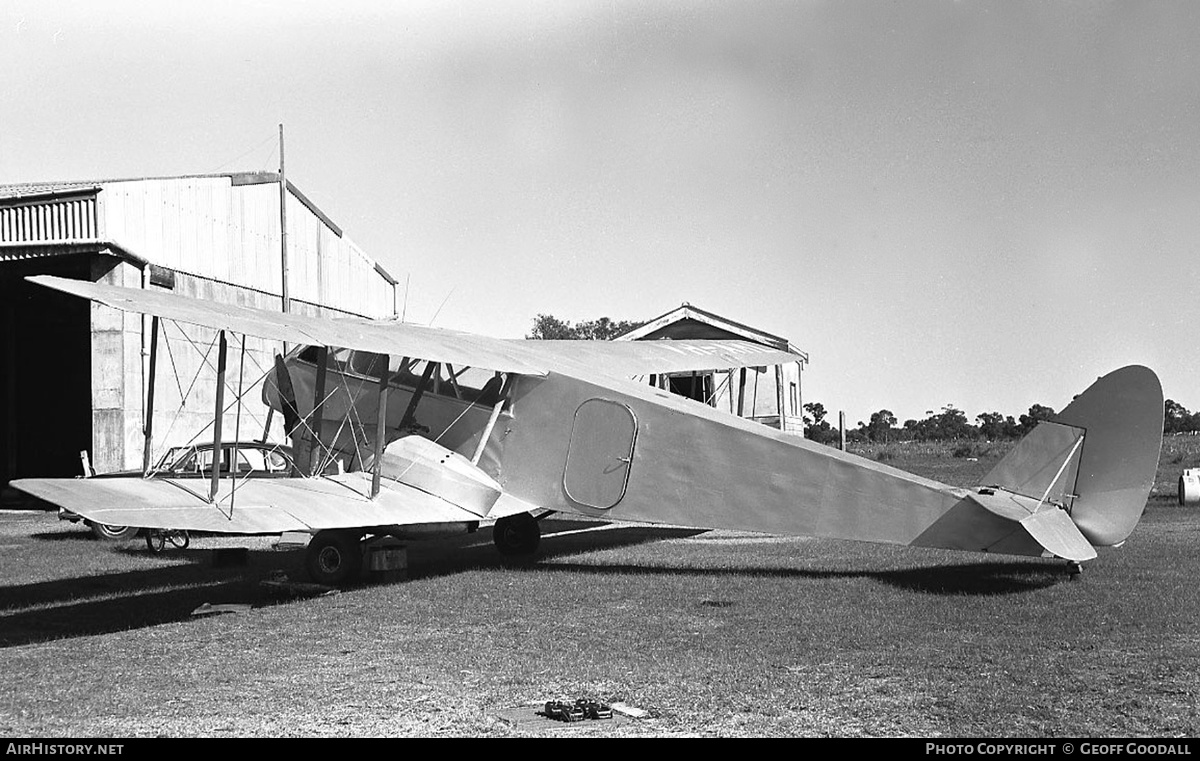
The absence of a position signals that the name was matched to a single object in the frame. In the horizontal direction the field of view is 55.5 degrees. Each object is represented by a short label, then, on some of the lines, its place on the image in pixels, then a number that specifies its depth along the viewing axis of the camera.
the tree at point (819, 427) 58.77
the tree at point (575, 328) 104.19
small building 29.41
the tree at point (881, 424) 75.38
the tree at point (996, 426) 60.52
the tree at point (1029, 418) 54.86
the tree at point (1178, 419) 69.00
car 17.70
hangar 23.59
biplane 10.12
